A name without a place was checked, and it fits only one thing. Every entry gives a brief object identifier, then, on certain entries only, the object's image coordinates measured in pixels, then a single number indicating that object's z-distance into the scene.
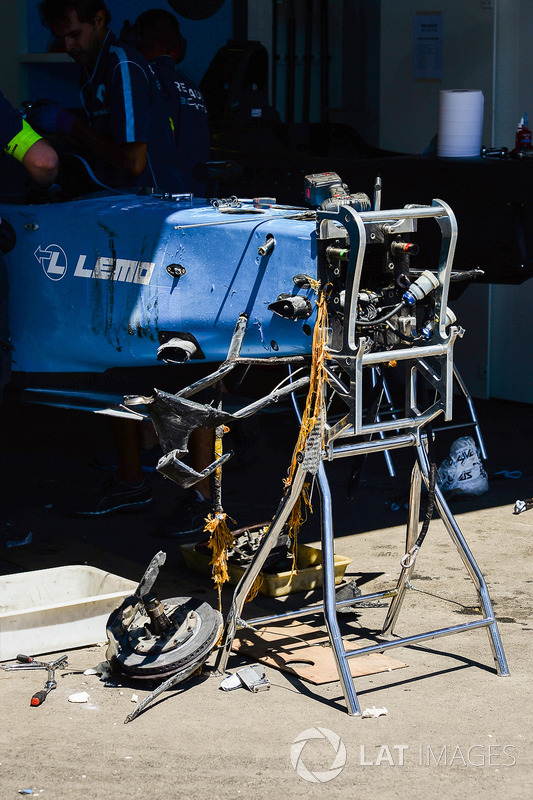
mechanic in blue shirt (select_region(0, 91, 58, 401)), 7.66
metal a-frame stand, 5.49
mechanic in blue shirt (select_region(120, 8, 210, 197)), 9.52
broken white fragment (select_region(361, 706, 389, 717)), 5.47
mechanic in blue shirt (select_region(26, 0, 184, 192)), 8.41
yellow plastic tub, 6.96
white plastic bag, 9.05
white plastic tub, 6.13
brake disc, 5.75
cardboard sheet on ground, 6.01
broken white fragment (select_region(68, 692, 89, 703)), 5.70
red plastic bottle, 10.79
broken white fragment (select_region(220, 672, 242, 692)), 5.81
